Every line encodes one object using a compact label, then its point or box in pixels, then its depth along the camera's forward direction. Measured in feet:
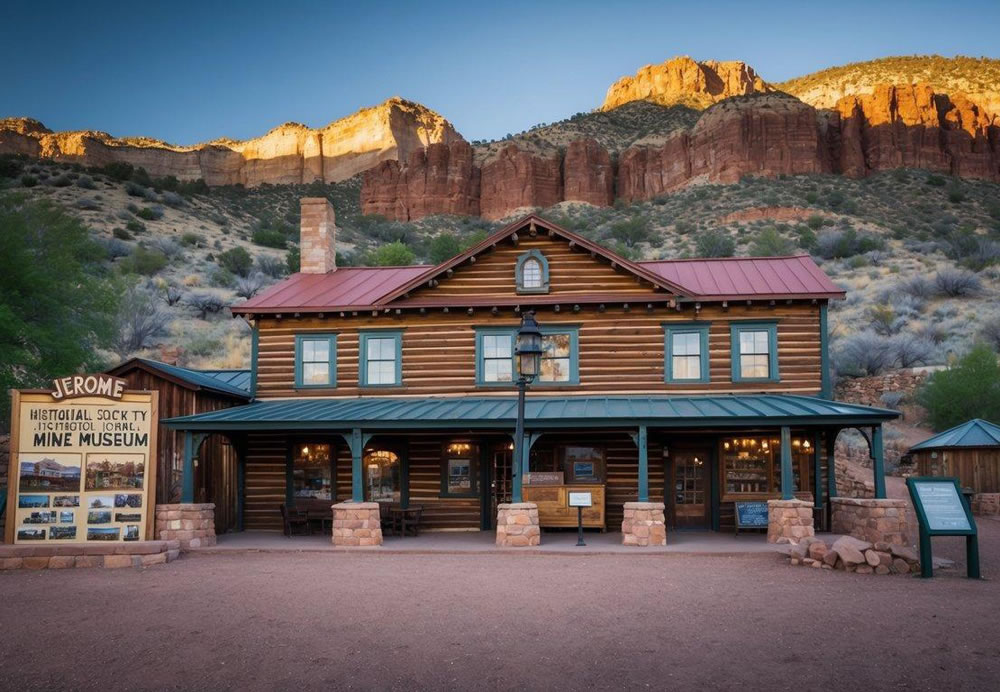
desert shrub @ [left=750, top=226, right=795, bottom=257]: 192.12
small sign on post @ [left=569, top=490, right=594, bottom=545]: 55.83
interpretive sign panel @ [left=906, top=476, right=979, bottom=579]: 42.11
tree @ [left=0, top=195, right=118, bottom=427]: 80.12
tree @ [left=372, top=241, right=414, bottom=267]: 178.19
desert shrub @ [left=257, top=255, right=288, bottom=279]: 181.37
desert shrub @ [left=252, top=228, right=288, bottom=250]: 218.18
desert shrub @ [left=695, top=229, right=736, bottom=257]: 203.21
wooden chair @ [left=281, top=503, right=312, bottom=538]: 63.77
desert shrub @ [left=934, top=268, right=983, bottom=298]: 162.30
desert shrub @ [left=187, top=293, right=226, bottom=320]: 152.76
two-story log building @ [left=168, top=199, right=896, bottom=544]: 65.05
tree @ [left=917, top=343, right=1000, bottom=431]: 106.22
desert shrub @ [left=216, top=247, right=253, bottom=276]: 180.75
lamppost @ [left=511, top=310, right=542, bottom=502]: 47.55
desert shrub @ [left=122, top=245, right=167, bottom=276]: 168.04
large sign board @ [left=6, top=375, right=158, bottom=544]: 50.55
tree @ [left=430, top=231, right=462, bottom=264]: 208.76
